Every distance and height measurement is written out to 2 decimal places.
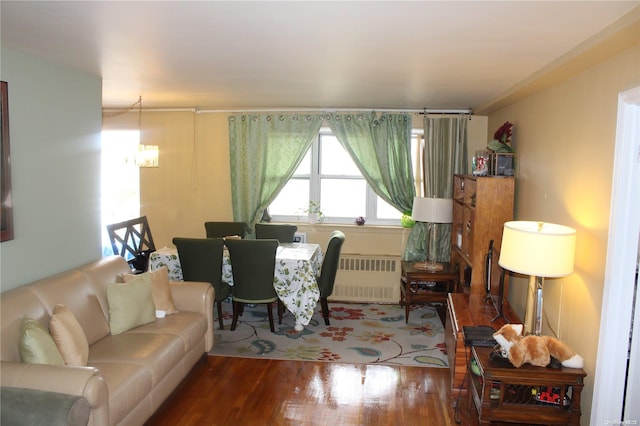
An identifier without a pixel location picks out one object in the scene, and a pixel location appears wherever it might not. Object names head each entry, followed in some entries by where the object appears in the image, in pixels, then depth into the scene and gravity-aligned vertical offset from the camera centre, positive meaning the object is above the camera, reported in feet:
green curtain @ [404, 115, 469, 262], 18.81 +0.50
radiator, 19.62 -4.18
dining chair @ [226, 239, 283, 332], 14.87 -3.04
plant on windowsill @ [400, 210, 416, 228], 19.34 -1.75
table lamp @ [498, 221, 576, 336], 9.36 -1.43
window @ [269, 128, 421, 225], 20.26 -0.78
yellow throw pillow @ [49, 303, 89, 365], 8.95 -3.19
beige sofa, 7.77 -3.69
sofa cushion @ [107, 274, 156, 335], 11.37 -3.25
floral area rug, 14.11 -5.20
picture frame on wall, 9.71 -0.12
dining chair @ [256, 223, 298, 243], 18.63 -2.29
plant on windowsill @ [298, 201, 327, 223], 20.10 -1.64
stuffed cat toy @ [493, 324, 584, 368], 8.82 -3.11
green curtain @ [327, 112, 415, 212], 19.06 +1.03
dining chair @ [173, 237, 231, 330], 15.07 -2.81
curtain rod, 18.92 +2.49
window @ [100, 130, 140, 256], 21.39 -0.73
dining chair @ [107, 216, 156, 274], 16.75 -2.65
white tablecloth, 15.60 -3.41
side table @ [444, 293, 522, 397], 11.35 -3.43
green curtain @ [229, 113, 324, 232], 19.54 +0.72
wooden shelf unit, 14.11 -1.07
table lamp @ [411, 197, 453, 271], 17.19 -1.21
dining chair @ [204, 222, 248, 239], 19.12 -2.28
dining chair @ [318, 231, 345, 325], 15.98 -3.21
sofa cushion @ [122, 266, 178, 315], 12.46 -3.17
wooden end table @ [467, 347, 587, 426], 8.68 -3.91
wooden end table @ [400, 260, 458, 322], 16.85 -3.66
